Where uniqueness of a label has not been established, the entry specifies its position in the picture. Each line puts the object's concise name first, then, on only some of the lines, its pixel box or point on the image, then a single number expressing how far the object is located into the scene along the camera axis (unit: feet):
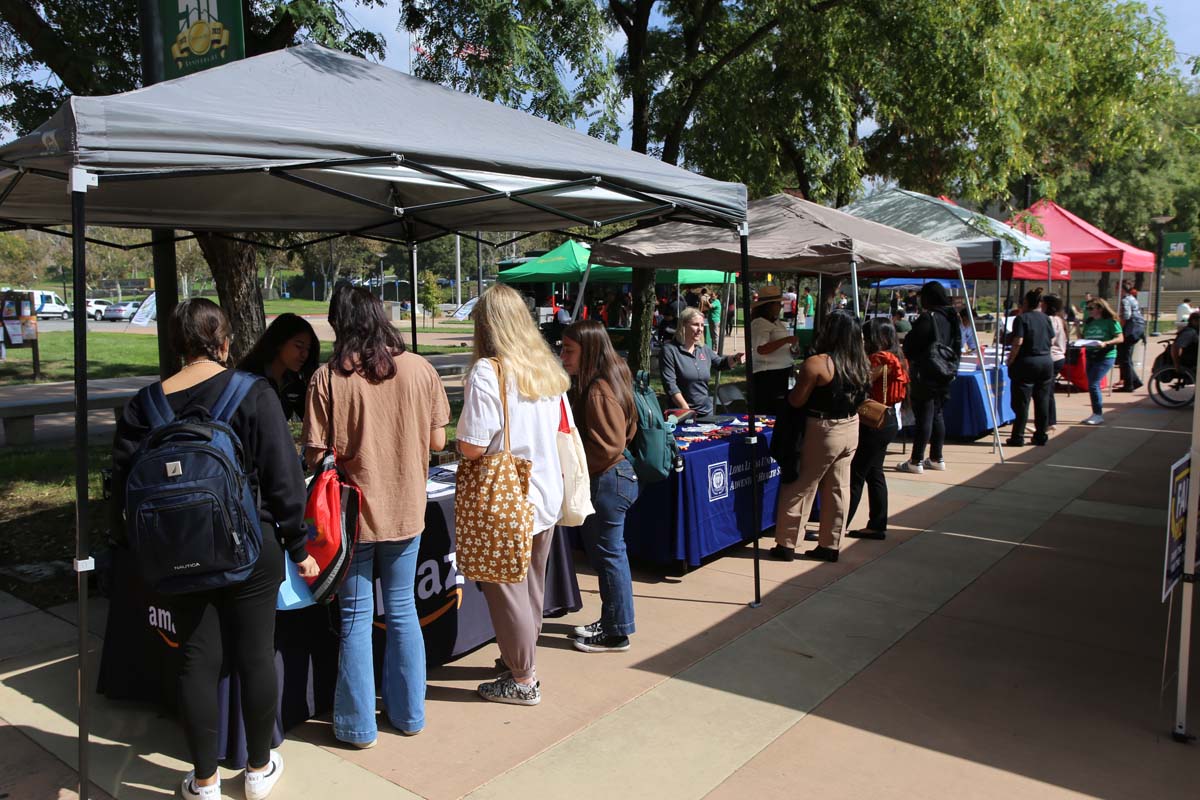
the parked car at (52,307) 147.02
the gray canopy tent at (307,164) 9.46
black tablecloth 11.03
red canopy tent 48.78
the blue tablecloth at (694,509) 17.74
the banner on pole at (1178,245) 86.33
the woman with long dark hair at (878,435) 20.01
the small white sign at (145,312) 68.28
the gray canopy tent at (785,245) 22.49
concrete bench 31.53
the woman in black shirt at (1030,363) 31.68
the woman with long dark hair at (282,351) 14.21
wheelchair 43.57
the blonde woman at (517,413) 11.22
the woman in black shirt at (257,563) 9.07
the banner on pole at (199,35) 14.48
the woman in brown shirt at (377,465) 10.53
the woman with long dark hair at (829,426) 18.02
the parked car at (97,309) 152.46
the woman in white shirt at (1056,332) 36.65
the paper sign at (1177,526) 11.46
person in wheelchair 40.86
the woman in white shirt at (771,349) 25.03
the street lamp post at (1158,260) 79.44
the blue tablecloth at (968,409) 34.78
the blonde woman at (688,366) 22.89
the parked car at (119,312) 147.35
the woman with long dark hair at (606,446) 13.44
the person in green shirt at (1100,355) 39.70
